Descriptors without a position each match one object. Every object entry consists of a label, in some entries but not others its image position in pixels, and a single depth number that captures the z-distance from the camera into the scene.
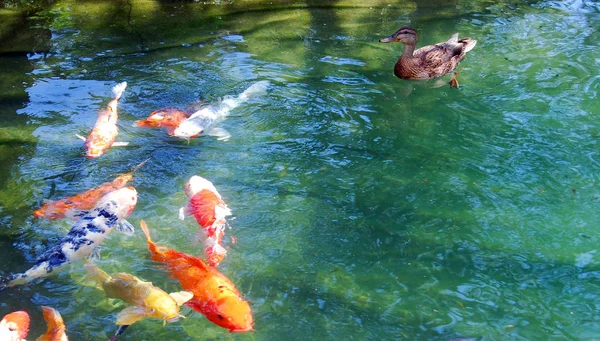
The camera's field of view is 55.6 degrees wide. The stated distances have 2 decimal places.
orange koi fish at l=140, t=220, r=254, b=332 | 3.68
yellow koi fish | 3.65
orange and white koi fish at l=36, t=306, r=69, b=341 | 3.68
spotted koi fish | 4.35
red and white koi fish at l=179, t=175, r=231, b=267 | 4.54
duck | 7.64
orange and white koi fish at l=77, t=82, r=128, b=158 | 5.84
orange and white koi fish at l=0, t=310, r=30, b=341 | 3.64
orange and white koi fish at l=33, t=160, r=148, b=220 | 4.96
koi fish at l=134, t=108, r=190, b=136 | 6.23
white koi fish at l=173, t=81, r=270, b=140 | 6.05
